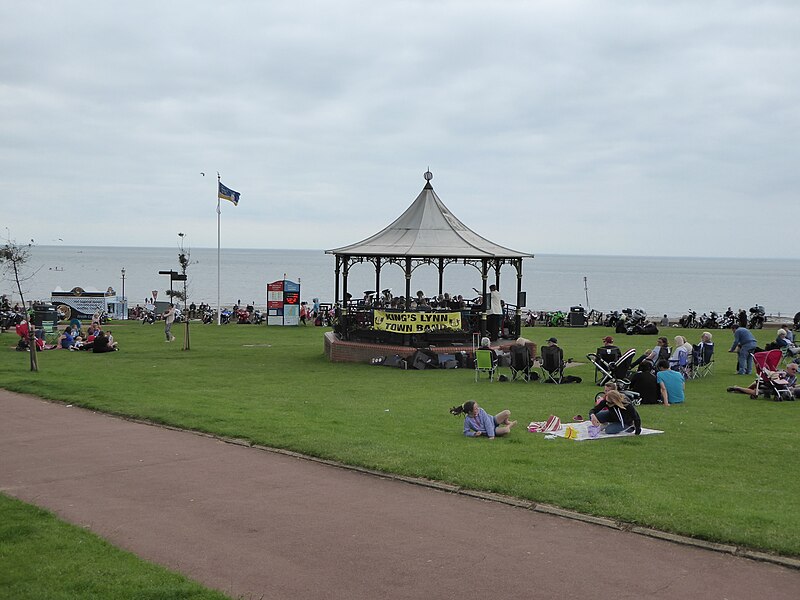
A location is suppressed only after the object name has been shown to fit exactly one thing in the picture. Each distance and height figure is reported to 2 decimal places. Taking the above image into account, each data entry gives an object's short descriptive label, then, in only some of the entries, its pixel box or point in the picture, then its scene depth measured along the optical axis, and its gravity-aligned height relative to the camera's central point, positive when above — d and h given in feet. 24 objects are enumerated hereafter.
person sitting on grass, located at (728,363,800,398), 53.96 -4.57
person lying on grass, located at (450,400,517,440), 40.40 -5.45
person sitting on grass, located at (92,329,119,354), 87.15 -3.66
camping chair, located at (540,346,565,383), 62.39 -3.85
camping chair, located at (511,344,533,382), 64.75 -3.99
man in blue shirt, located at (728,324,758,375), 67.62 -3.05
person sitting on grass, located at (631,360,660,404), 51.06 -4.71
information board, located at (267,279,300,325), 133.08 +0.82
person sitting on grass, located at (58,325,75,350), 90.43 -3.51
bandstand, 78.69 +4.19
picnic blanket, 40.14 -5.96
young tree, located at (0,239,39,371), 66.23 +4.09
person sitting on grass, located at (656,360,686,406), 51.54 -4.59
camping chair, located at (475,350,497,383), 65.00 -3.96
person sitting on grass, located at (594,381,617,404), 42.04 -3.95
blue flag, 144.36 +19.43
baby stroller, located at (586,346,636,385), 58.59 -3.82
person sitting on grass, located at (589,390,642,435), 40.68 -5.18
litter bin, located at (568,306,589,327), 138.41 -1.55
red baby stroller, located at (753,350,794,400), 53.36 -4.74
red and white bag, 42.20 -5.74
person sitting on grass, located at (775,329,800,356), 70.69 -2.93
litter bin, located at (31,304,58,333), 108.37 -1.41
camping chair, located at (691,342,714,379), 66.49 -3.94
